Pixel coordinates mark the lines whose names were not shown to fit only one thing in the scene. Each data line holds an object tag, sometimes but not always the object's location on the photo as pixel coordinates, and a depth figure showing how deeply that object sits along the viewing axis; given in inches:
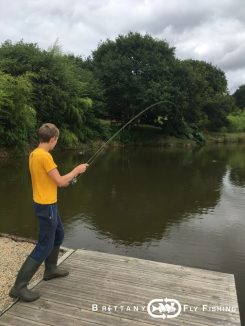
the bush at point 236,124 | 2048.5
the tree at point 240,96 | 2903.5
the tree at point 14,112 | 802.1
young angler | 170.1
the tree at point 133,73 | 1438.0
